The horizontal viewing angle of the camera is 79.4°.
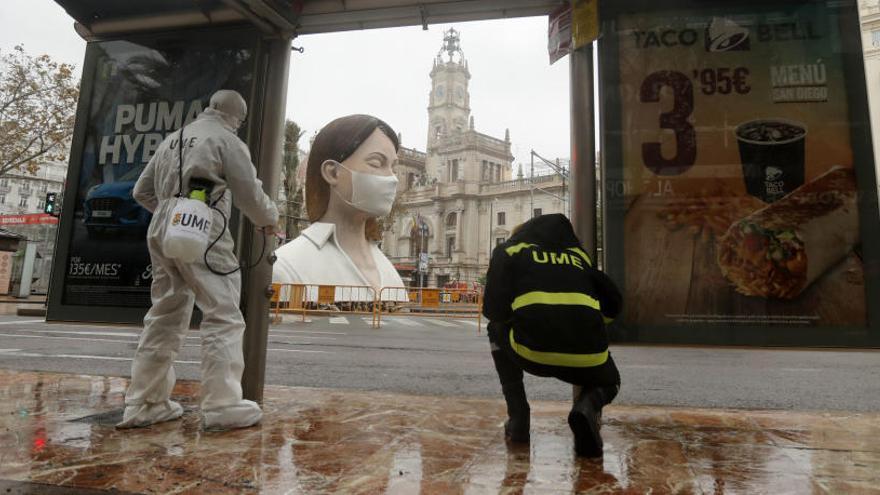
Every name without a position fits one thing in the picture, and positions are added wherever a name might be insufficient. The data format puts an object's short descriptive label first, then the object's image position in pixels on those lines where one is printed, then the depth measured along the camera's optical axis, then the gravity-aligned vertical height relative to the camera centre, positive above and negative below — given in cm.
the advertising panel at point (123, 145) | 371 +110
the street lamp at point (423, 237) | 4697 +643
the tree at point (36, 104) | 1450 +527
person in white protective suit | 257 +5
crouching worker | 223 -2
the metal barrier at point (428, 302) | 1569 +22
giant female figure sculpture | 1410 +298
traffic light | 844 +154
